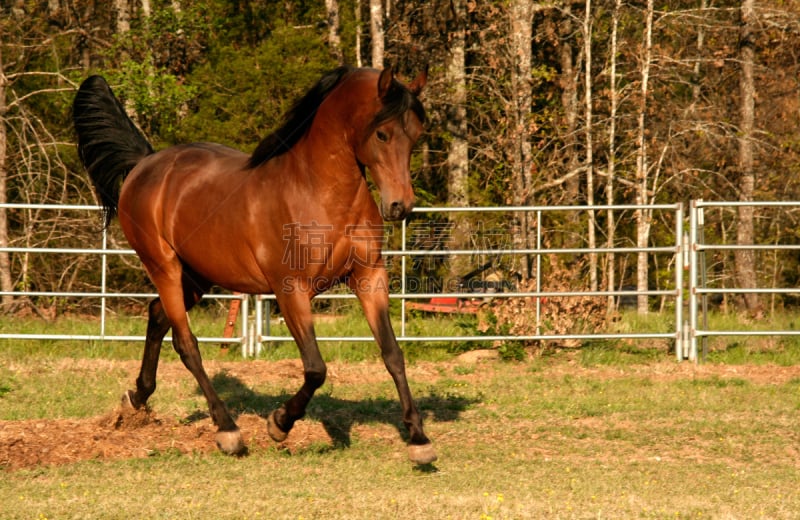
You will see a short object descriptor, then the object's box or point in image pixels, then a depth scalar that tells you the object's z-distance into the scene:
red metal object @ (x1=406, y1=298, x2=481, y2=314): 22.94
